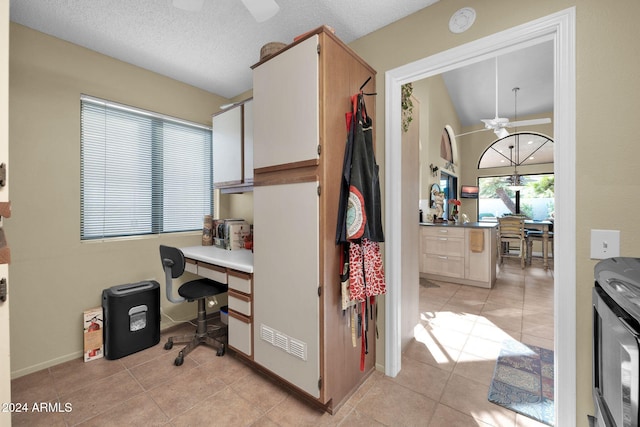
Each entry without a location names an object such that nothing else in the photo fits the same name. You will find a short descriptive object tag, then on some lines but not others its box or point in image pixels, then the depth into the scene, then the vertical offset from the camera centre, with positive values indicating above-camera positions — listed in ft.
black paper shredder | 7.26 -3.04
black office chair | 7.12 -2.30
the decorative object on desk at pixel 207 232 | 10.12 -0.76
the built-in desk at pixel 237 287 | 6.51 -1.92
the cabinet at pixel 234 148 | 8.64 +2.27
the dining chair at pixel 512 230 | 16.38 -1.19
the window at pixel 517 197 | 22.72 +1.30
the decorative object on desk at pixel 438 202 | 16.33 +0.62
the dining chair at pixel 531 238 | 18.05 -1.82
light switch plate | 4.08 -0.51
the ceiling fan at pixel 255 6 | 4.33 +3.50
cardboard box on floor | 7.20 -3.38
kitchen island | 13.20 -2.21
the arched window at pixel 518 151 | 22.30 +5.43
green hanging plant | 7.69 +3.16
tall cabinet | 5.12 -0.06
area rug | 5.44 -4.07
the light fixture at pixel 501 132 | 15.92 +4.88
